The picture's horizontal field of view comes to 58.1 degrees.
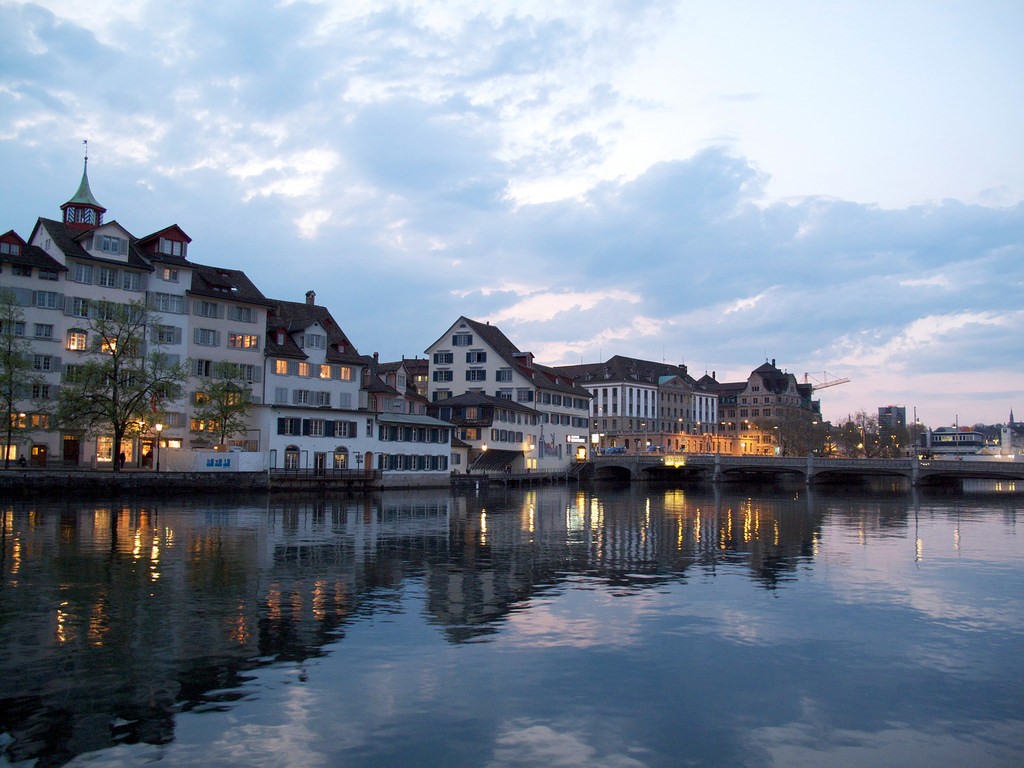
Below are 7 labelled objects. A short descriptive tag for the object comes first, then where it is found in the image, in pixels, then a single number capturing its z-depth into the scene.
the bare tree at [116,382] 69.00
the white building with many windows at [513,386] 122.62
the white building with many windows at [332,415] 85.12
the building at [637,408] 178.00
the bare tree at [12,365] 66.25
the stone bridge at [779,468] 104.00
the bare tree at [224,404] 77.62
